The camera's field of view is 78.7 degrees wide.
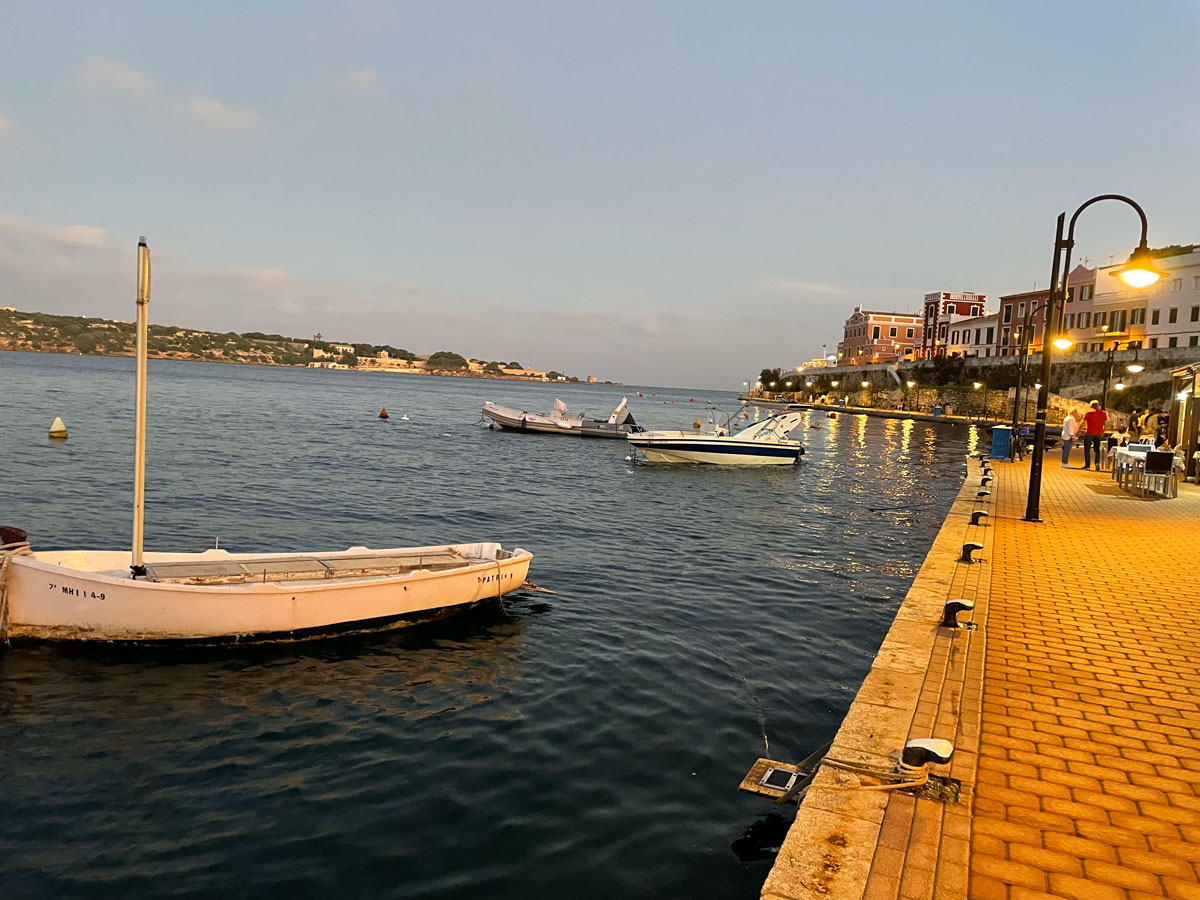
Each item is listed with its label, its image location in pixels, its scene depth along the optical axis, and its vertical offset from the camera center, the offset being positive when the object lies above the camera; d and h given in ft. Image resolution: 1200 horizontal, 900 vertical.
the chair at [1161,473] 60.75 -2.74
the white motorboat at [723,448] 114.01 -5.82
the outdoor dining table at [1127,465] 64.03 -2.46
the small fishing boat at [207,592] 30.71 -9.54
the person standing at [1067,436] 92.48 -0.18
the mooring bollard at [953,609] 25.94 -6.54
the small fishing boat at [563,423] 167.84 -5.44
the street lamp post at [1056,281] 37.24 +8.35
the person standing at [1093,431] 85.31 +0.63
